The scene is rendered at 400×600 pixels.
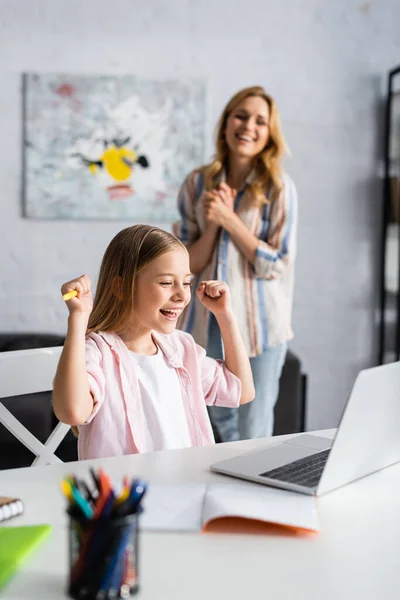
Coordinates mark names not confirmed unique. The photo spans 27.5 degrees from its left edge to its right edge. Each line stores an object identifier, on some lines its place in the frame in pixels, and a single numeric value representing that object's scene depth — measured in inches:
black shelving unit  143.2
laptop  41.8
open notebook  38.4
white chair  58.0
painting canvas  135.7
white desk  32.3
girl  55.5
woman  91.7
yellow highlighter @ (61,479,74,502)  30.2
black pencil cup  30.0
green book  33.0
